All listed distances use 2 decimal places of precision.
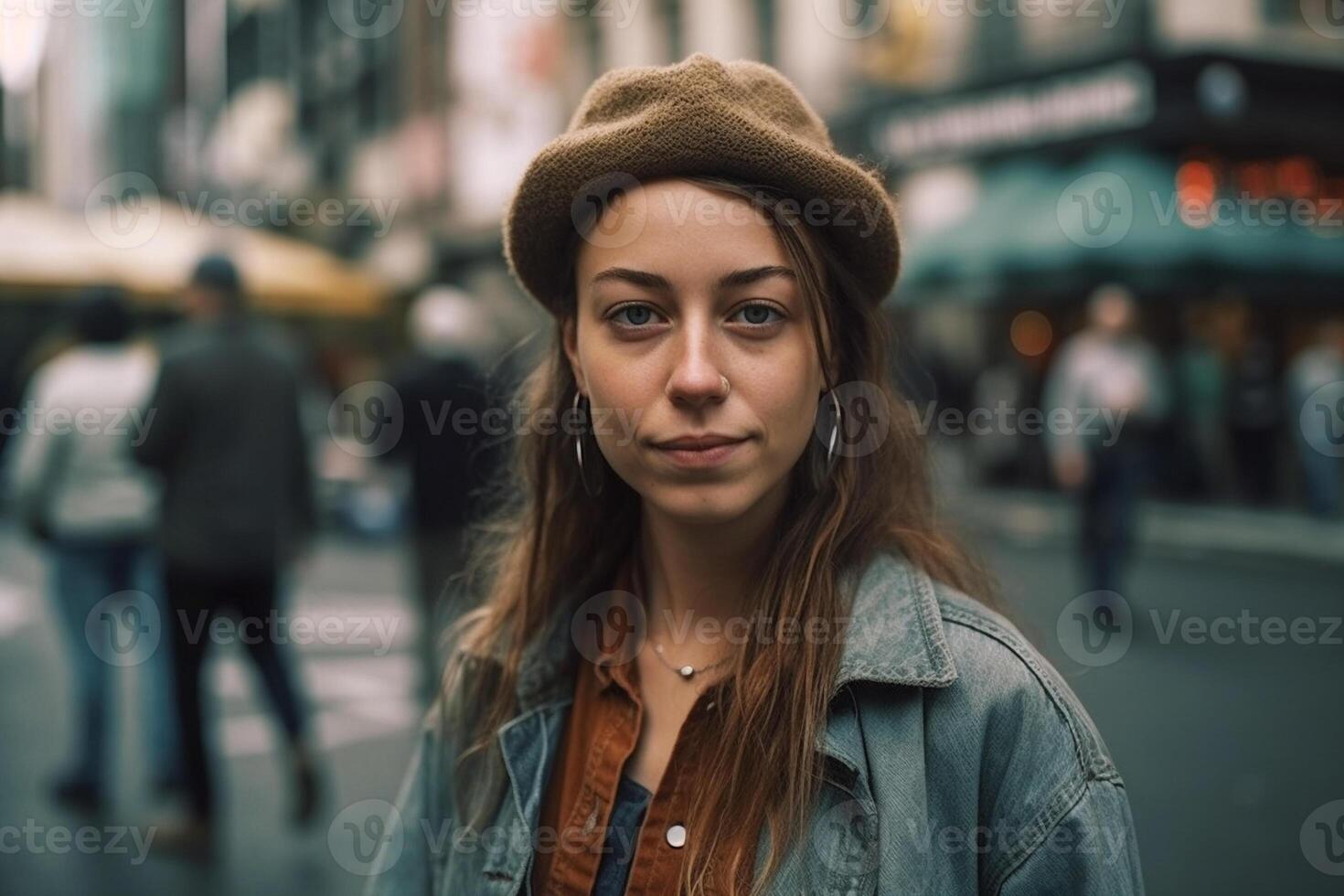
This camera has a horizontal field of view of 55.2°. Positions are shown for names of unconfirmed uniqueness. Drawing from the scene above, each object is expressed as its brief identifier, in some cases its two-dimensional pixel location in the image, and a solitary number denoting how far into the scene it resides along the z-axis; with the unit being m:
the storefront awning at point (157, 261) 14.21
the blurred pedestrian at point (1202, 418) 14.06
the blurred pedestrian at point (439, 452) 5.93
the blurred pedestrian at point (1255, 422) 13.45
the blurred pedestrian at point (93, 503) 5.18
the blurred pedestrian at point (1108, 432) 7.95
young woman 1.45
